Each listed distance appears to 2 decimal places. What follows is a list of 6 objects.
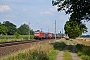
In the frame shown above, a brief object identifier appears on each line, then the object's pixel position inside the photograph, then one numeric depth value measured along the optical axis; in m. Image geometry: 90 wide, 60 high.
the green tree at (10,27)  152.41
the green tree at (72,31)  95.75
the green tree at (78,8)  27.25
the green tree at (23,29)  174.00
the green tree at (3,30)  116.35
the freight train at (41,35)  76.25
